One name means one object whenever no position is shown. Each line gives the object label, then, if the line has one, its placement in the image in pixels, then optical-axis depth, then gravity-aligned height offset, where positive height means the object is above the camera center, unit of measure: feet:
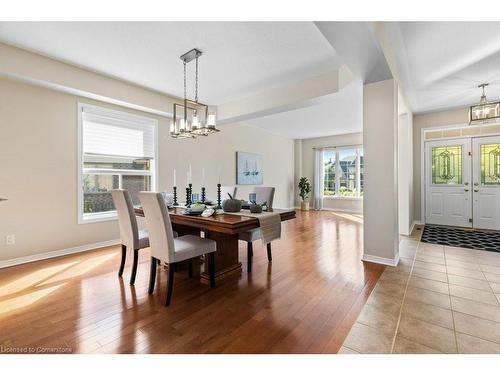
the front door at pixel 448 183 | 16.37 +0.36
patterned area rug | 12.39 -2.93
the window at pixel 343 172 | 24.98 +1.79
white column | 9.61 +0.64
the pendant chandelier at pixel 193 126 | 9.40 +2.57
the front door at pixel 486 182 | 15.42 +0.39
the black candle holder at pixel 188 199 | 9.90 -0.44
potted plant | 26.99 -0.31
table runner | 7.38 -1.16
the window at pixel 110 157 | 12.18 +1.77
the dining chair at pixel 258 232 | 9.34 -1.73
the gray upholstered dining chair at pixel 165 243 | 6.68 -1.72
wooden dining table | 6.79 -1.19
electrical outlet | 9.95 -2.12
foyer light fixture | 11.91 +3.92
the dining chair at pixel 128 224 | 7.86 -1.23
